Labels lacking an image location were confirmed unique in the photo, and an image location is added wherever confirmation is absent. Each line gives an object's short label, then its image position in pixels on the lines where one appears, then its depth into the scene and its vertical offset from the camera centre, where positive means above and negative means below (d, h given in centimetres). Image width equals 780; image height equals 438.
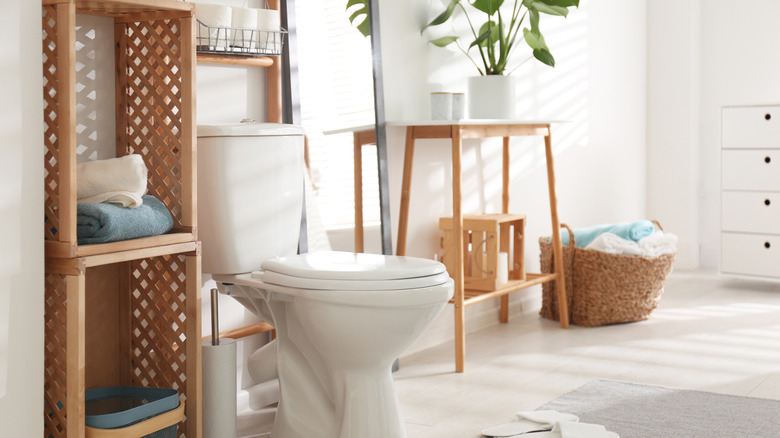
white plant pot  311 +34
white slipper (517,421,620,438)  214 -59
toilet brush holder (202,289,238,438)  208 -46
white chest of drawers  406 -1
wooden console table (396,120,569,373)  286 +8
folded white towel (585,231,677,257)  344 -22
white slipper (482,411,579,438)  221 -60
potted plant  310 +50
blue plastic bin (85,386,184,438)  176 -46
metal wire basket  214 +38
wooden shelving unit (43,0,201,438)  167 -11
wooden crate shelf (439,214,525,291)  314 -20
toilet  198 -22
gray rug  221 -60
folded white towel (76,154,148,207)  179 +3
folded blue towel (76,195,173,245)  172 -5
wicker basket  343 -37
